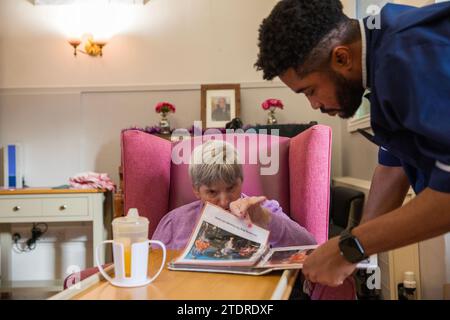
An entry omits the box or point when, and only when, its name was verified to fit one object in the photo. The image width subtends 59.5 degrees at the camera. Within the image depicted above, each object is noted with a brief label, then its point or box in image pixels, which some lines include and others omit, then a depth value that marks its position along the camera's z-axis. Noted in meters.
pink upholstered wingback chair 1.32
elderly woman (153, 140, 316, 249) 1.13
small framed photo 2.74
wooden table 0.66
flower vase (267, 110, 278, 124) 2.66
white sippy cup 0.73
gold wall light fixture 2.77
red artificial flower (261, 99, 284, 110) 2.63
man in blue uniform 0.56
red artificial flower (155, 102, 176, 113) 2.65
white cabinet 2.24
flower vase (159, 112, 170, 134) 2.59
